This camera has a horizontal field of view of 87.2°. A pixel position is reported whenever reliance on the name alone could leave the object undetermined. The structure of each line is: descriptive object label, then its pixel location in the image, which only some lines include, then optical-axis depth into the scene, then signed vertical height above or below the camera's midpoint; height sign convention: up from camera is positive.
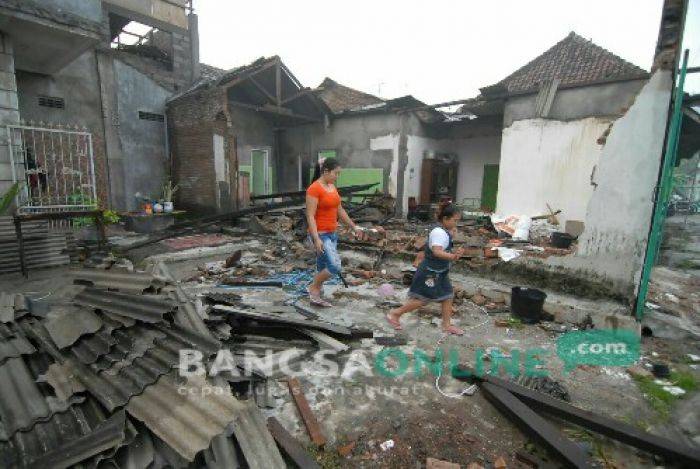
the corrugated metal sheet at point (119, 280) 3.49 -1.09
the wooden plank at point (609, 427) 2.35 -1.67
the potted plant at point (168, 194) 11.00 -0.74
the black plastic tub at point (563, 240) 8.20 -1.27
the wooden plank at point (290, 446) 2.21 -1.70
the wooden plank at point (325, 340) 3.67 -1.66
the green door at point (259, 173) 16.22 +0.01
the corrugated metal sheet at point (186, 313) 3.20 -1.27
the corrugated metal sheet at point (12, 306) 3.19 -1.29
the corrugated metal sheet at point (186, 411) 2.03 -1.42
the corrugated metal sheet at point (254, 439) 2.11 -1.58
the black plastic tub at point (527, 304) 4.62 -1.53
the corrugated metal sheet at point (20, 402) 2.04 -1.39
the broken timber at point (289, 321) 3.86 -1.52
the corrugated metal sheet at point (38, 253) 5.74 -1.39
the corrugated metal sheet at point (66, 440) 1.86 -1.45
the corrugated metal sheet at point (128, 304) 2.93 -1.11
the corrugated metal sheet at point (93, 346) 2.58 -1.28
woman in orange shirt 4.59 -0.54
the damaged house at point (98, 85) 6.64 +2.30
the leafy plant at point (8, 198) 6.16 -0.52
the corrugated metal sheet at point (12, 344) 2.60 -1.31
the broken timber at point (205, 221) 8.96 -1.33
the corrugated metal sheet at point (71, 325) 2.74 -1.20
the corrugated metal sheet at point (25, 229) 5.77 -1.01
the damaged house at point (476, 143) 4.50 +1.07
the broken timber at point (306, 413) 2.48 -1.73
